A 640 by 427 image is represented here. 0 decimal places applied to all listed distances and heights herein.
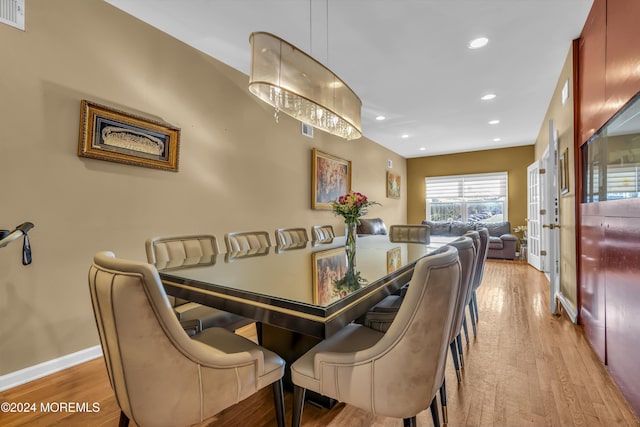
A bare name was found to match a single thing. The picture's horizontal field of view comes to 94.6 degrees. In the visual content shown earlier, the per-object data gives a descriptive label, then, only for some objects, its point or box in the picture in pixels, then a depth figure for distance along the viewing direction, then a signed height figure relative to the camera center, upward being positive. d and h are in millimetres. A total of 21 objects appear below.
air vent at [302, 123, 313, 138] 4361 +1276
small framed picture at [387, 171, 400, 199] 7379 +788
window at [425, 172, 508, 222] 7562 +505
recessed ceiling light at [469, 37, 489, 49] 2803 +1684
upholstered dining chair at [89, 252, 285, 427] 884 -465
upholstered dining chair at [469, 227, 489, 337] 2259 -404
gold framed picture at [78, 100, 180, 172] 2184 +624
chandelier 1784 +877
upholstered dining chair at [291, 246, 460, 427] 943 -496
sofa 6555 -402
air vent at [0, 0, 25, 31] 1829 +1270
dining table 1030 -299
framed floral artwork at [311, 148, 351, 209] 4496 +623
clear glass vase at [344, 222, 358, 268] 2394 -187
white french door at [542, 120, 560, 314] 3076 -99
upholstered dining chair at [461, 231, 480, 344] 1891 -137
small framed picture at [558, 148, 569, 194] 3154 +514
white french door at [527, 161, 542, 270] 5446 -9
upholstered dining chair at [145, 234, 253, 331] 1741 -292
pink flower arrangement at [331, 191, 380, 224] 2406 +80
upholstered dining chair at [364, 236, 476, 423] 1308 -464
